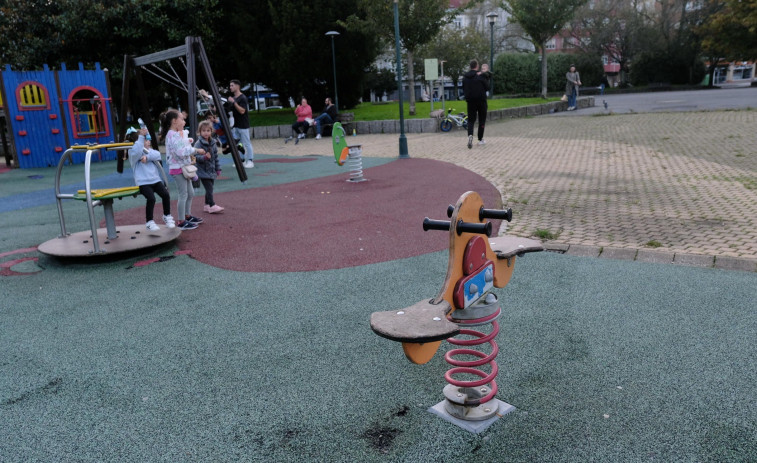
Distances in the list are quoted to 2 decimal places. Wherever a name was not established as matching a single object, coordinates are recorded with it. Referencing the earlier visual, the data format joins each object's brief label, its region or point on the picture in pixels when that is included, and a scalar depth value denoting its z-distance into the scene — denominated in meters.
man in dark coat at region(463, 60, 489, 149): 14.67
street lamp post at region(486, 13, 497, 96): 30.31
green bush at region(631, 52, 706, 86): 49.16
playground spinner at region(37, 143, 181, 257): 6.07
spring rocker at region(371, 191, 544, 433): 2.49
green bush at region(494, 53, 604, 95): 48.25
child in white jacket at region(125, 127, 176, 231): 6.63
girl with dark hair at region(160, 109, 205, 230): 7.38
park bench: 22.28
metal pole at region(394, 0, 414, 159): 13.68
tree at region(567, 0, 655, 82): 52.31
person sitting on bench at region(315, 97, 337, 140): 21.61
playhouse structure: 16.33
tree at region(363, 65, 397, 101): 55.34
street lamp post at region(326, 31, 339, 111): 23.65
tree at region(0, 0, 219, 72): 20.81
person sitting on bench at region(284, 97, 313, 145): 20.94
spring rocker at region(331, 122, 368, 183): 10.71
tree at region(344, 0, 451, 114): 21.48
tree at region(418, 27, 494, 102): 48.44
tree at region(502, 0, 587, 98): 29.58
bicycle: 20.86
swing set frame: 8.65
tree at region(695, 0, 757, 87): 37.28
